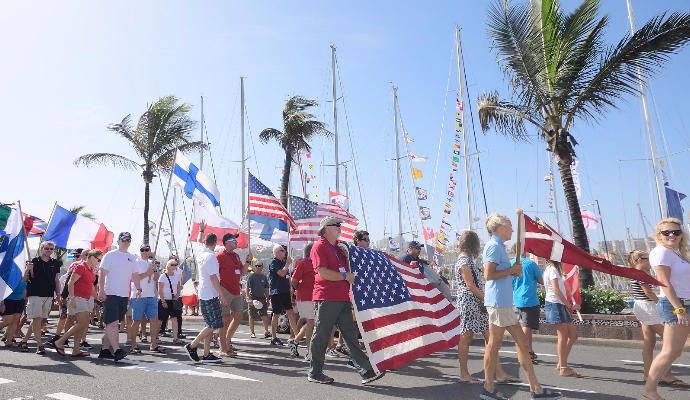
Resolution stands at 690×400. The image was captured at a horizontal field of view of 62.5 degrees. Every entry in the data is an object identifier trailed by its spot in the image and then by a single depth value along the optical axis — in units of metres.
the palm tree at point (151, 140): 25.06
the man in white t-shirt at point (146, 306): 10.09
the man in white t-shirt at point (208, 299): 8.30
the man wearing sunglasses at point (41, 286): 10.12
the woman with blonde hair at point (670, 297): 5.21
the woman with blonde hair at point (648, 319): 6.35
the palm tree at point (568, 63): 13.08
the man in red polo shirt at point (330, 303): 6.68
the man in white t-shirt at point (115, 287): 8.67
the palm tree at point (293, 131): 24.56
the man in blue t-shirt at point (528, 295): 7.66
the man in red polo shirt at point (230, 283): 9.34
